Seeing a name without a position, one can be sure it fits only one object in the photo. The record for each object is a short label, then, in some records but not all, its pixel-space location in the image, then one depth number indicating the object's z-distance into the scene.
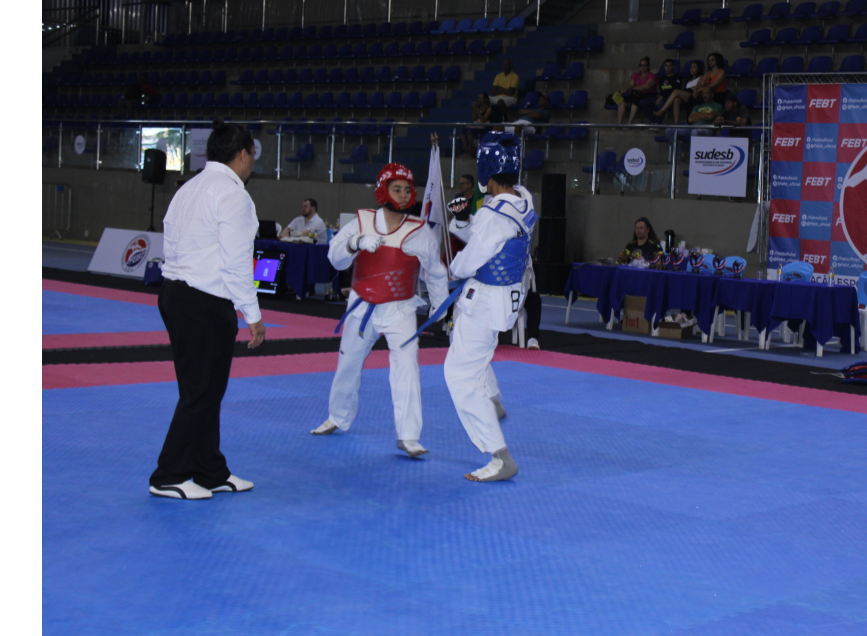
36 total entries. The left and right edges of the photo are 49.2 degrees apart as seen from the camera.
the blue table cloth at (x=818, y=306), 10.77
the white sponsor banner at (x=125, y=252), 17.09
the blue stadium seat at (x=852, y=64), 15.53
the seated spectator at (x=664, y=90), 16.52
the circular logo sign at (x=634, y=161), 15.76
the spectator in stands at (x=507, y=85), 19.08
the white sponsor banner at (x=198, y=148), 21.25
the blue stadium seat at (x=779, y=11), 17.55
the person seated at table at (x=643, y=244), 12.69
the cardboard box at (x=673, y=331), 12.05
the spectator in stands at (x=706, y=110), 15.62
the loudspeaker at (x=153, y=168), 21.61
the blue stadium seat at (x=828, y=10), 16.98
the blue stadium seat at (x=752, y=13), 17.89
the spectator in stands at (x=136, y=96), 26.02
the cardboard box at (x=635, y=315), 12.30
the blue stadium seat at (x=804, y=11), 17.31
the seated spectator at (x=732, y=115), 14.75
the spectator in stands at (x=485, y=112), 18.34
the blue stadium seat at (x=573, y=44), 20.22
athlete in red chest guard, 5.94
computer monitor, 14.97
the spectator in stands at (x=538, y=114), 18.11
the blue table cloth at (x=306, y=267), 14.46
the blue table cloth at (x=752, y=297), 11.17
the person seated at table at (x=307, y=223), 15.11
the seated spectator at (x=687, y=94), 16.23
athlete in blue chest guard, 5.37
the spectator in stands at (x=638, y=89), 17.05
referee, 4.63
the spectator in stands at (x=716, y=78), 15.88
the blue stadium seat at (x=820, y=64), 16.30
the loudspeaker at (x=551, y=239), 15.13
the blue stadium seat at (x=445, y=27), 23.45
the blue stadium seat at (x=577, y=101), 18.94
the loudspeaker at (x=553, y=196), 15.27
